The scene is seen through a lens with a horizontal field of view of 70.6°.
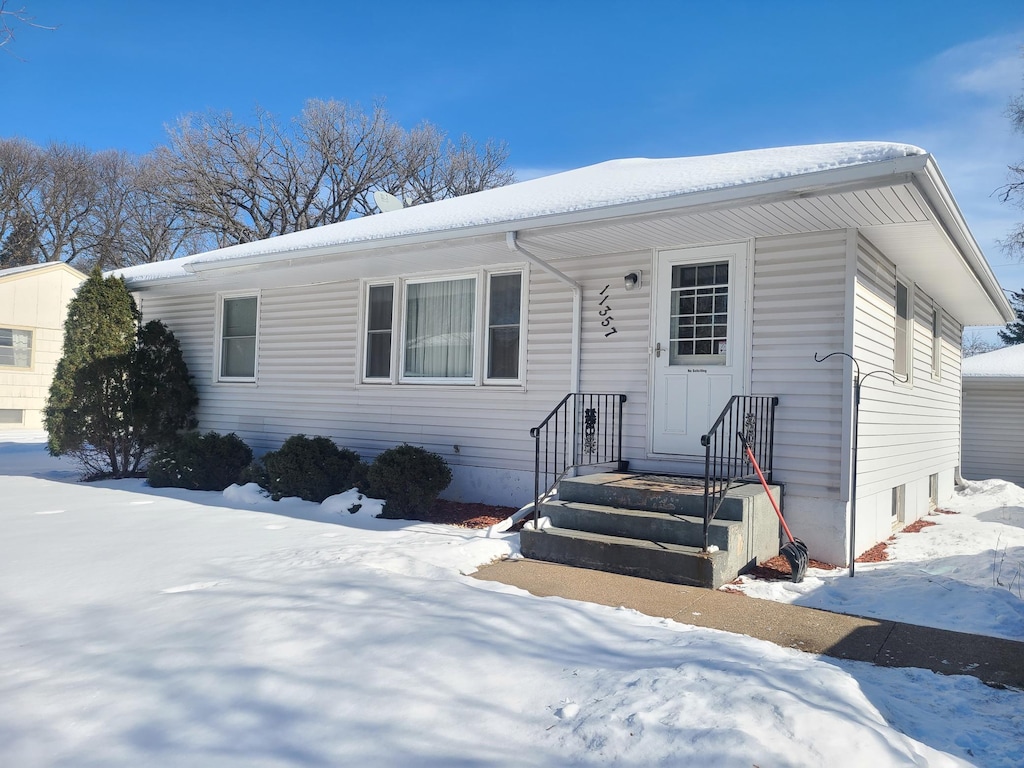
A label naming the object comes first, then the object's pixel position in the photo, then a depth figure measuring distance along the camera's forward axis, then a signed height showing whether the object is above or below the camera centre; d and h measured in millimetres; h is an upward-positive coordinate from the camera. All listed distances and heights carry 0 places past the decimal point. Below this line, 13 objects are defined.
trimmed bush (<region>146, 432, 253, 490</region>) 9086 -881
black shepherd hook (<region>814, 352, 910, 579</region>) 5656 -239
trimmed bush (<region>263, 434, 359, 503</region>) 8055 -803
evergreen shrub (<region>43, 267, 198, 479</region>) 9711 +52
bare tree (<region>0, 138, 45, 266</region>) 28656 +7456
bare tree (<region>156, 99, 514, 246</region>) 25984 +8570
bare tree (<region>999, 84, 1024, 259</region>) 16297 +5668
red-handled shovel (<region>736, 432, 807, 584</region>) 5379 -1053
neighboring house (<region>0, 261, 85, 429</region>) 18844 +1438
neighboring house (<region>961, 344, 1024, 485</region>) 14172 -15
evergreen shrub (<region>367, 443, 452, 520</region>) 7324 -818
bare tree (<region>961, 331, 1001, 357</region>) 43088 +4627
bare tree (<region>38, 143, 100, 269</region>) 29969 +7718
